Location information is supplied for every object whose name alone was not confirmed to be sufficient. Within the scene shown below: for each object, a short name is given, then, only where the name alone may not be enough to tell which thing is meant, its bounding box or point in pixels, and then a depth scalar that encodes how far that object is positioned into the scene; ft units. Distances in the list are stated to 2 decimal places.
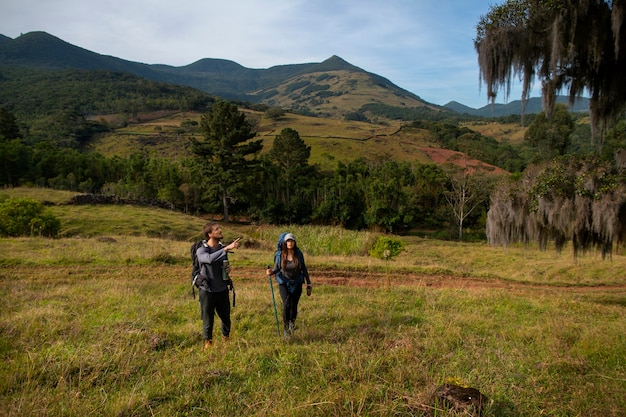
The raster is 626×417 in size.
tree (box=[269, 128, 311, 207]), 175.22
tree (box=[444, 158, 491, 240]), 140.67
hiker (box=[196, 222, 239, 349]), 17.22
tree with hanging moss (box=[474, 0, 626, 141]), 24.06
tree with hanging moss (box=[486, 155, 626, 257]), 25.22
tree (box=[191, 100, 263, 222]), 142.82
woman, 19.48
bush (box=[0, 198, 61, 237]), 59.11
